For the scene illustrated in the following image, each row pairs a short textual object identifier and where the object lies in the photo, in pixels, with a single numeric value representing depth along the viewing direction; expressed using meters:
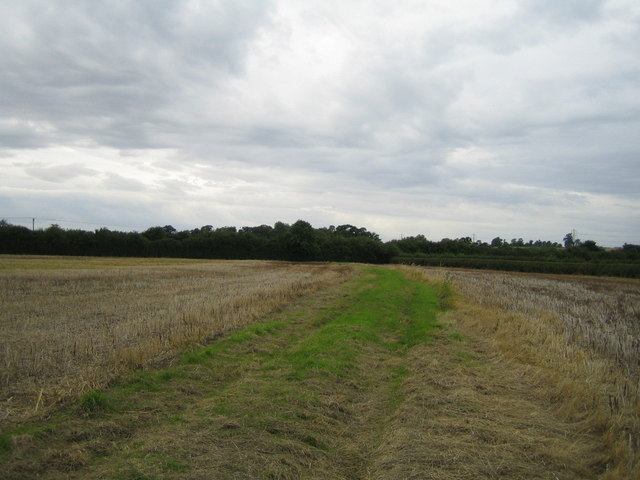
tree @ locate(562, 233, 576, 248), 151.38
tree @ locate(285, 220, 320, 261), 96.81
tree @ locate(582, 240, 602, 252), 91.88
